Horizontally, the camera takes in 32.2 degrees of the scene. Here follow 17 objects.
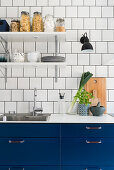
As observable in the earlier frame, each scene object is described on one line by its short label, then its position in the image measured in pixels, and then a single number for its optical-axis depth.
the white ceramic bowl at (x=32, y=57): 2.24
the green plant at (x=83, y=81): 2.38
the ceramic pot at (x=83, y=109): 2.35
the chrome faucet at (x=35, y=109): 2.42
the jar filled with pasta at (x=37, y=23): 2.26
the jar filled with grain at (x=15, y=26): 2.27
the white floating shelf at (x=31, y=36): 2.20
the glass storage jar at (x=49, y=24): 2.24
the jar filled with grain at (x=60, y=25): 2.25
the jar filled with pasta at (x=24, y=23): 2.25
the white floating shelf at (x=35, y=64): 2.19
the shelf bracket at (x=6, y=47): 2.36
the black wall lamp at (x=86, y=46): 2.26
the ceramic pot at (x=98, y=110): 2.23
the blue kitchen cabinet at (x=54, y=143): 1.95
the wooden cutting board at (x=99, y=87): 2.51
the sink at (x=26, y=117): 2.26
